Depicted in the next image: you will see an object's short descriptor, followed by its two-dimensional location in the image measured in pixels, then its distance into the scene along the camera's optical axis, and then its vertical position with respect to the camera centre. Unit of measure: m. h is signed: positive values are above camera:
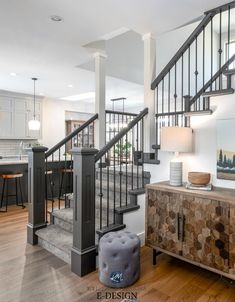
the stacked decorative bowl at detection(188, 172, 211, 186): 2.63 -0.30
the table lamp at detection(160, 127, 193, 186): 2.75 +0.08
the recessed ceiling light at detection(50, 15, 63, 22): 3.10 +1.66
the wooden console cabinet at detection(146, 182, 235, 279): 2.22 -0.75
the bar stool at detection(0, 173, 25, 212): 4.98 -0.68
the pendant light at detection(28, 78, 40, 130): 6.34 +0.63
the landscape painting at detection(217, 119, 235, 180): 2.70 +0.01
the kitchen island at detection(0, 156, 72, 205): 5.39 -0.52
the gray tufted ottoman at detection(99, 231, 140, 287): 2.33 -1.08
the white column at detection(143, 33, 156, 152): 3.56 +0.92
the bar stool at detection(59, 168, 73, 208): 5.96 -0.54
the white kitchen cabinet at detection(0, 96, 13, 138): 7.18 +0.94
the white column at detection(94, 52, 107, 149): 4.49 +0.95
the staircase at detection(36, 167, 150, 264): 2.92 -0.92
